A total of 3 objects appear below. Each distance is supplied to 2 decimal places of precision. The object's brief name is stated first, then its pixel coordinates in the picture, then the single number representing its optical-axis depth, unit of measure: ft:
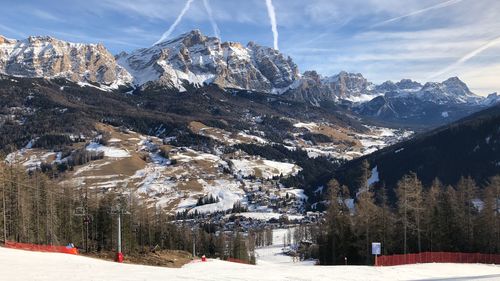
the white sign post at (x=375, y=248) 192.12
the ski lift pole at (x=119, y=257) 178.40
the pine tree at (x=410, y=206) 266.83
